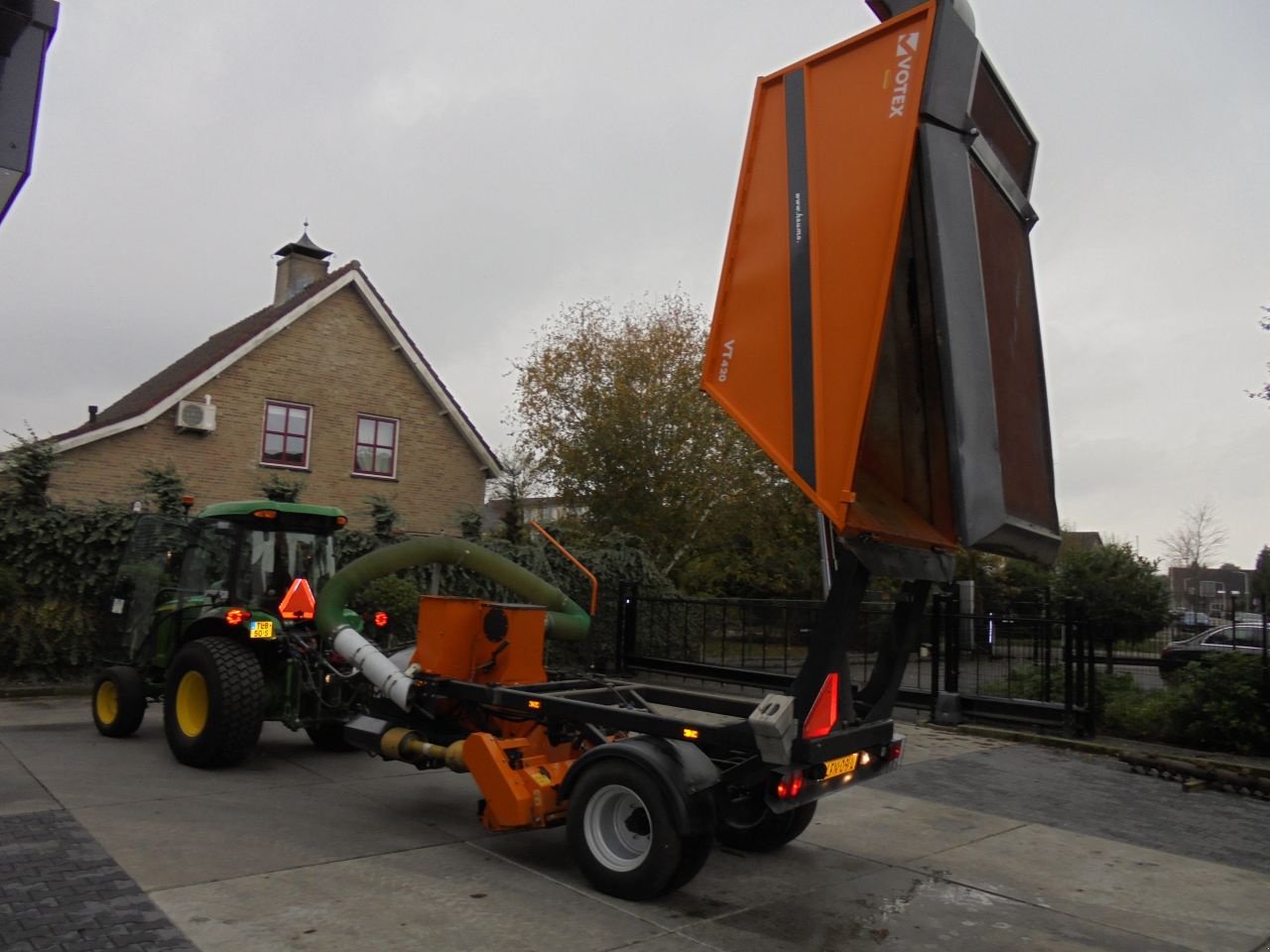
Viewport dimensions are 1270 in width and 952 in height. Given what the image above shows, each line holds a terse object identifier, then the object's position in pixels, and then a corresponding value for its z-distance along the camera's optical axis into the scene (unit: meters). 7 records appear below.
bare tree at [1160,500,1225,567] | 48.06
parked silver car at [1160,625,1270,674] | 12.59
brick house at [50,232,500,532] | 20.80
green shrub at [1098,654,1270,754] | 10.43
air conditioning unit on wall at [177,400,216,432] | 20.91
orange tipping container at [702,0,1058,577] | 4.48
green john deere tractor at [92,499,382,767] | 7.75
